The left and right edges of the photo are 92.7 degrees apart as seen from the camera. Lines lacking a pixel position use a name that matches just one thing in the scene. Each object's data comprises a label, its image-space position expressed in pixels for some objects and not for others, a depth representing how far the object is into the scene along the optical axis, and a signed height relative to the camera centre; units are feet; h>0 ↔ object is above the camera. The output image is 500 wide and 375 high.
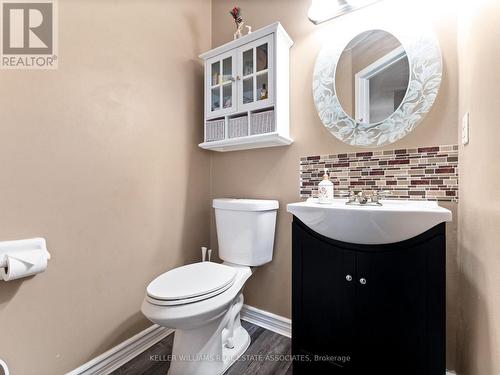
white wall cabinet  4.45 +1.89
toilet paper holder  2.90 -0.80
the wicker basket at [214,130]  5.14 +1.20
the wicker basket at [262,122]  4.51 +1.21
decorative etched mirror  3.56 +1.67
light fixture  3.95 +3.02
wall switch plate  2.89 +0.69
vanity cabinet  2.66 -1.48
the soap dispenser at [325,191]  3.94 -0.10
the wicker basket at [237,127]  4.85 +1.20
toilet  3.18 -1.56
